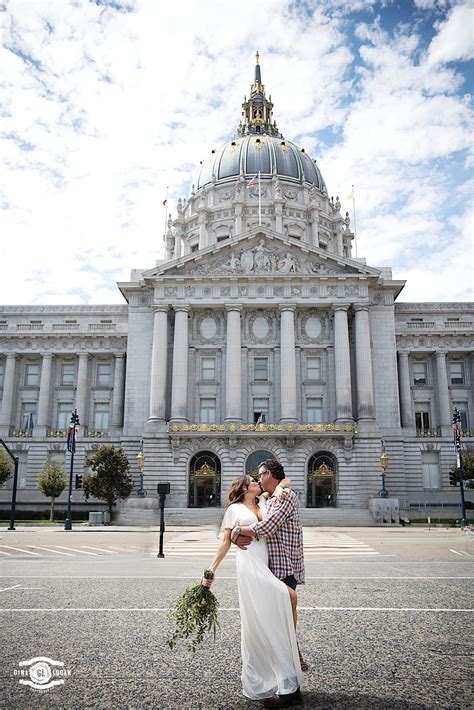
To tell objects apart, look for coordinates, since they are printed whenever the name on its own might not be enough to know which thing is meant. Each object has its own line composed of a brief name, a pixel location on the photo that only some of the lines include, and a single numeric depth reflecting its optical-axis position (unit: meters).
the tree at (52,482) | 50.69
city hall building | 55.44
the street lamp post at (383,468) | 50.28
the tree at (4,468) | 53.81
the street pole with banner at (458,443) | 43.15
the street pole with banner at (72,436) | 44.09
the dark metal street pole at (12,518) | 38.28
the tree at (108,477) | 49.12
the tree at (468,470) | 52.09
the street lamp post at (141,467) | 52.81
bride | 6.52
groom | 7.03
